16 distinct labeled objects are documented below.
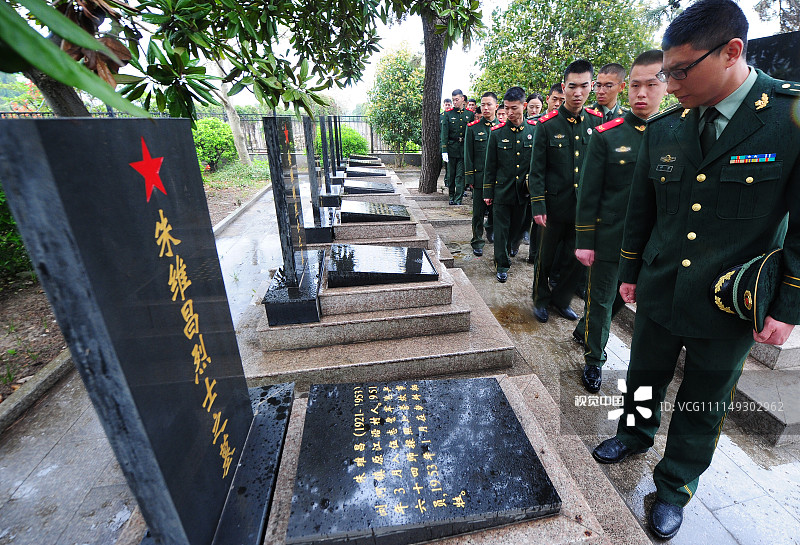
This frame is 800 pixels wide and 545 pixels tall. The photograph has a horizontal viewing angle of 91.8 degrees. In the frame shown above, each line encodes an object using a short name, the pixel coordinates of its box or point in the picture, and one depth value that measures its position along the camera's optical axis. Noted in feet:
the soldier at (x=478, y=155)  17.64
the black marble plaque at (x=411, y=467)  4.25
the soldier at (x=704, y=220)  4.53
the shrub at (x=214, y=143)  42.45
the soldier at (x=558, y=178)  10.98
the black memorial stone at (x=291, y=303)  8.59
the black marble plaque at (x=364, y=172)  27.22
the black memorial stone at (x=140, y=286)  2.23
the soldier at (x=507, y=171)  14.56
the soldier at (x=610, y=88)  9.61
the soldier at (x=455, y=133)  27.55
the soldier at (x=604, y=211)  7.97
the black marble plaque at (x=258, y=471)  4.24
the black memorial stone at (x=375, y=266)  9.52
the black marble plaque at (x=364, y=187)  20.12
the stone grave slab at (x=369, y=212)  13.76
